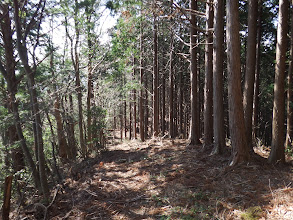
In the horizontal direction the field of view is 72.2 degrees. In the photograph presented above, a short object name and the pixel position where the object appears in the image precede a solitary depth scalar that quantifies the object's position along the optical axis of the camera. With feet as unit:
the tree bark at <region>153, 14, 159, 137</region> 41.39
